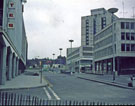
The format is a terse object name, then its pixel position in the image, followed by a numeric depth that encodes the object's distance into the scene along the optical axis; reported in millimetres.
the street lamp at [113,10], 27141
